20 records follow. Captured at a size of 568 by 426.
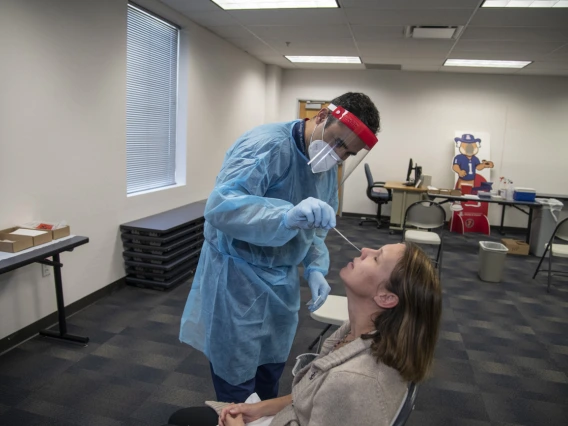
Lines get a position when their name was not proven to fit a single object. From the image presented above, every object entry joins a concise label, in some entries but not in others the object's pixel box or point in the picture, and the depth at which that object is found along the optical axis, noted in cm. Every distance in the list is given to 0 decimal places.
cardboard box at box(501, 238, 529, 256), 544
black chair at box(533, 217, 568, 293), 400
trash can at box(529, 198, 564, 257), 524
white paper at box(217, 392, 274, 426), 121
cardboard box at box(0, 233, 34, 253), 227
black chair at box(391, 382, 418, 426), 101
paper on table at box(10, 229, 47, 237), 242
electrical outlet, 282
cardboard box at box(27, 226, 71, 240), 257
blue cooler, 536
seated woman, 99
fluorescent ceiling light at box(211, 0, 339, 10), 361
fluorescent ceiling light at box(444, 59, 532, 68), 582
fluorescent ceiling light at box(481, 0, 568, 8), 325
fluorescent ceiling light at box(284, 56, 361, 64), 606
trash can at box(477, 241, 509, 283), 429
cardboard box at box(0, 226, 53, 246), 234
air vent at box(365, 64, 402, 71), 654
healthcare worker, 131
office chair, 665
